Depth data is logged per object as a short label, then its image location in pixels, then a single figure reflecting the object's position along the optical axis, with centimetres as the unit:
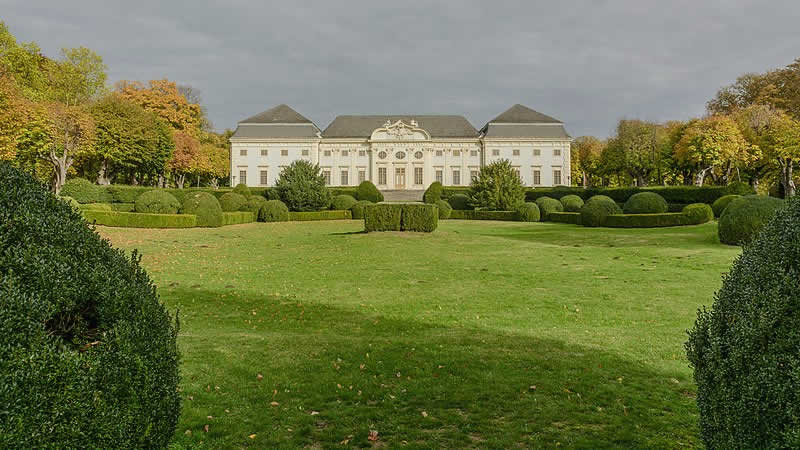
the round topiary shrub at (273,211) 3331
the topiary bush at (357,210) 3656
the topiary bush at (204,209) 2717
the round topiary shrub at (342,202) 3962
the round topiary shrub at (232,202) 3425
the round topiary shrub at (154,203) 2817
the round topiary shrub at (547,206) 3664
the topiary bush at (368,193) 4766
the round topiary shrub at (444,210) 3868
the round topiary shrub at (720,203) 2962
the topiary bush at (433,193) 4865
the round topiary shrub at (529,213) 3509
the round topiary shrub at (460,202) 4325
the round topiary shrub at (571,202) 3891
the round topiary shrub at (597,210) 2785
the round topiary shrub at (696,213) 2636
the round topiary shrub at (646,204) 2797
